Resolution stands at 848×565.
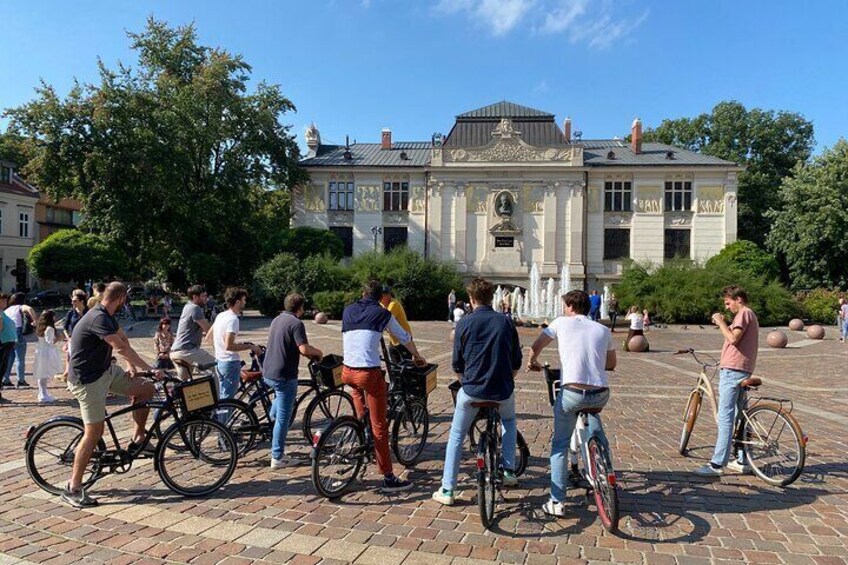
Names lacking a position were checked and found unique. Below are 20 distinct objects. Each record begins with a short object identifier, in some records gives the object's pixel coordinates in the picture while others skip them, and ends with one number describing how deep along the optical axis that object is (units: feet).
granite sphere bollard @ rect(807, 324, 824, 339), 73.26
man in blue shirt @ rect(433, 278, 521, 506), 15.21
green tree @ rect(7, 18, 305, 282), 99.25
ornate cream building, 131.85
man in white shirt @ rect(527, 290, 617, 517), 14.90
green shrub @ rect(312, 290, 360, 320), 98.63
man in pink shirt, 18.80
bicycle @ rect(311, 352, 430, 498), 16.62
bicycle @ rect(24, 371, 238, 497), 17.21
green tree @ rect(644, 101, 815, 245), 163.02
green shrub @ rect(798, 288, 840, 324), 101.14
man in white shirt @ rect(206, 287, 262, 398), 22.27
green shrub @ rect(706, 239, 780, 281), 113.24
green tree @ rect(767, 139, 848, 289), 115.55
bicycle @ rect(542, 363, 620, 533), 14.26
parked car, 118.73
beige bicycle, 17.97
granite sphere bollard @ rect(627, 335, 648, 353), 59.31
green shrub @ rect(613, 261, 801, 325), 97.71
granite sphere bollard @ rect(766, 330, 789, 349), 63.93
